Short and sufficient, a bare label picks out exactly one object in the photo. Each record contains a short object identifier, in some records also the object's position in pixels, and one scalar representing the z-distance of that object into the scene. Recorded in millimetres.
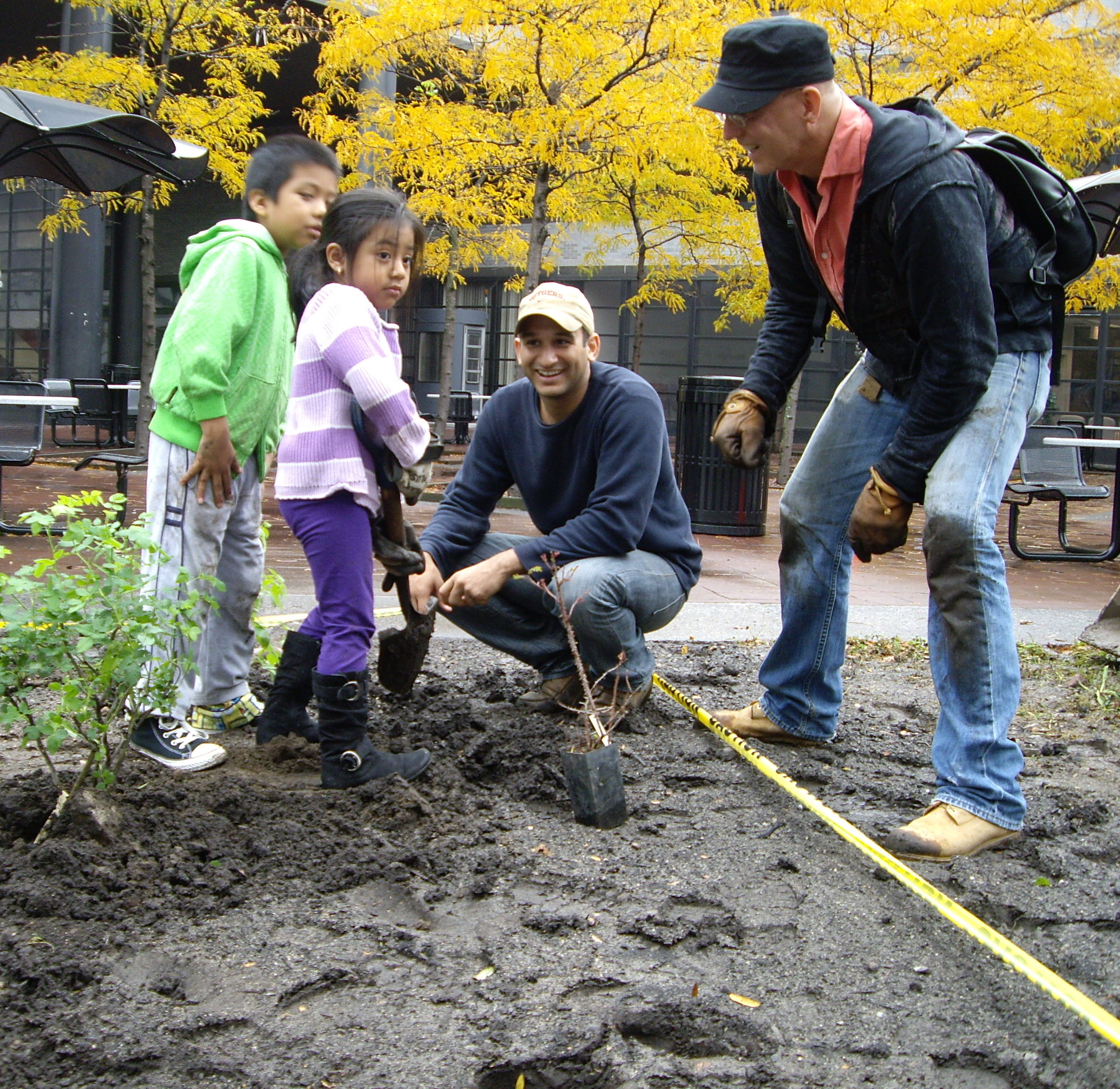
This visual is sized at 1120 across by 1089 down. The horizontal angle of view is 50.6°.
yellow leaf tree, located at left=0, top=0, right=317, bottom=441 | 12445
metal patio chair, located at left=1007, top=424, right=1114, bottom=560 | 9148
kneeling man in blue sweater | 3604
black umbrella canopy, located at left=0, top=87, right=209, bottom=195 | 8008
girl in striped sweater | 2957
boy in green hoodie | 3094
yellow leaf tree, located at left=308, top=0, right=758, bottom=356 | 10812
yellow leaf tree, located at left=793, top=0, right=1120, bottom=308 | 11570
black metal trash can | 10219
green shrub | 2455
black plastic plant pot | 2848
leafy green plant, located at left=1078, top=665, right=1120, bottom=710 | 4402
